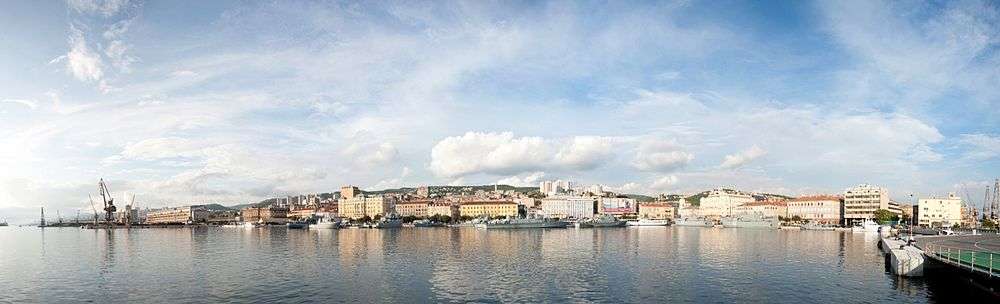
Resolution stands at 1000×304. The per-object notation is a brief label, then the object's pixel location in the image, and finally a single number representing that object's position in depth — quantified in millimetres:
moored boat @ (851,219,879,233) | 162750
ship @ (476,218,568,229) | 192625
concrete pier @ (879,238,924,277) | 50969
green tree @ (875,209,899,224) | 191350
